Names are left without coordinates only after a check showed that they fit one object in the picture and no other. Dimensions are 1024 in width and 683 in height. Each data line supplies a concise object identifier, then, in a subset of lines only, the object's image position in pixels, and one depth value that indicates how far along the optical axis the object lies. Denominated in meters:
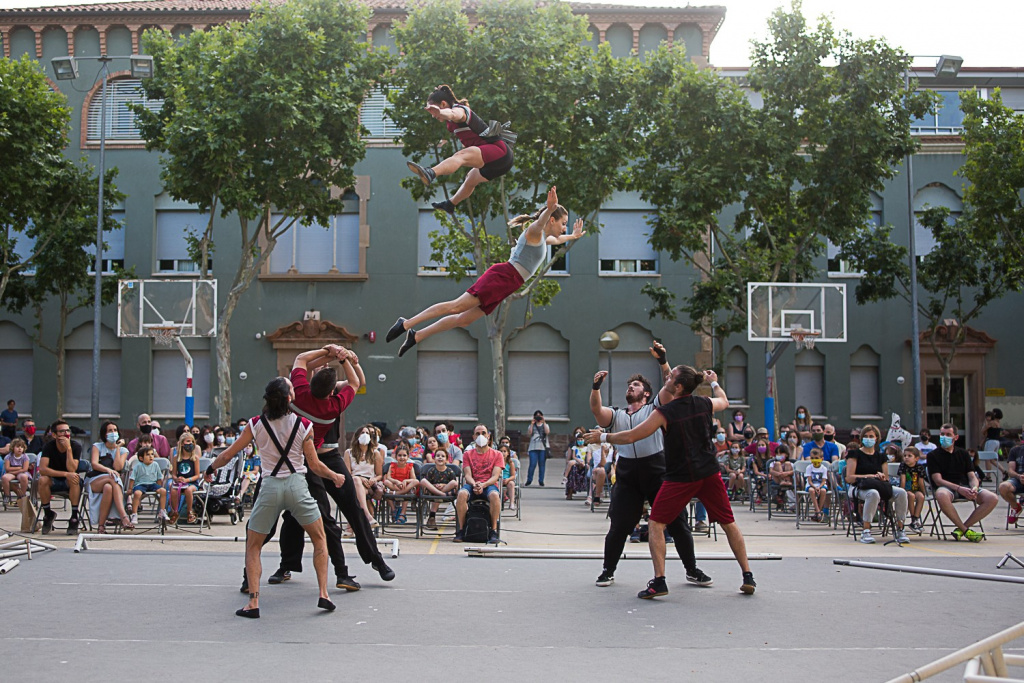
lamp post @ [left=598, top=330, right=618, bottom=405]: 26.39
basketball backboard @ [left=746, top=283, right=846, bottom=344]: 23.84
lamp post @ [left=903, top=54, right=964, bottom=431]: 26.44
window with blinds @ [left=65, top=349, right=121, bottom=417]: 31.14
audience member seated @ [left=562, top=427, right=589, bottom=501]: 19.94
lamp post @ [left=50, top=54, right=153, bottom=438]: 26.30
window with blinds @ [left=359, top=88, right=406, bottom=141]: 31.53
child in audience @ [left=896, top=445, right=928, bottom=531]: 14.56
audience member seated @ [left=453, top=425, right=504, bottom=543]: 13.33
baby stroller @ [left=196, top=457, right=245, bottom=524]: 14.72
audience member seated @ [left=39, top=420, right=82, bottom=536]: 13.66
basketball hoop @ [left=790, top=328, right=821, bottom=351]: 23.67
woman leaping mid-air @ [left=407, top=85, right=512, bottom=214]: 7.28
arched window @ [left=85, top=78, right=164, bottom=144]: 31.69
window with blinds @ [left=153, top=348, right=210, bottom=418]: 30.88
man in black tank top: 8.91
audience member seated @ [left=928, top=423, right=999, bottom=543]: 13.93
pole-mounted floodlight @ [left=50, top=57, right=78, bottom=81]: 26.22
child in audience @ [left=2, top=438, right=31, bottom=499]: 15.70
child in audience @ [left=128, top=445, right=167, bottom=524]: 14.27
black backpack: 13.18
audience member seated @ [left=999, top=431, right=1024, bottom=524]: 14.94
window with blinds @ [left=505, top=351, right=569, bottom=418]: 31.25
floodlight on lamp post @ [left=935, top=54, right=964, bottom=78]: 26.39
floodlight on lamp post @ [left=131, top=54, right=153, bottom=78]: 23.23
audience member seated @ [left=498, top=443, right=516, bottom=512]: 16.48
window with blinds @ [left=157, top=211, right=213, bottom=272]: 31.44
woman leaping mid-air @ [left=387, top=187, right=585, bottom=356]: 7.85
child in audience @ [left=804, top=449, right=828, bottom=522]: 15.87
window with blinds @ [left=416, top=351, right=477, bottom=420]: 31.20
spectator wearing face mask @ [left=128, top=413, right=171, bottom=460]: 16.47
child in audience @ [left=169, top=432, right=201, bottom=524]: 14.51
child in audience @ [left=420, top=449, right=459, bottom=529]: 14.66
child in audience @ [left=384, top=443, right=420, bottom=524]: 14.31
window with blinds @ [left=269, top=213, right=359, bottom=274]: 31.09
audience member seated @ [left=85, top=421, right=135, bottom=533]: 13.59
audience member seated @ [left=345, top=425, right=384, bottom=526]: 14.18
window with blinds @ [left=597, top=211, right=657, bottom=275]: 31.48
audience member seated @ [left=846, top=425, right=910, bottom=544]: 13.79
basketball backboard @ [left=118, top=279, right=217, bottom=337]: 21.92
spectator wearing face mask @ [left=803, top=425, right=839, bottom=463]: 16.33
